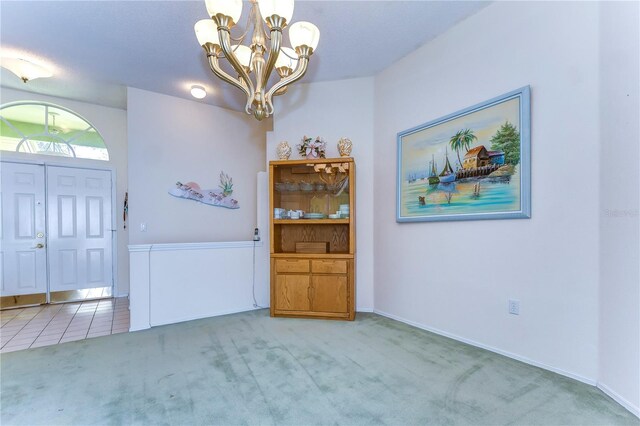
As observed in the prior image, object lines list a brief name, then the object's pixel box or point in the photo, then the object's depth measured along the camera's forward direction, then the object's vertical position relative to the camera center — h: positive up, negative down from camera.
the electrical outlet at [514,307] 2.20 -0.74
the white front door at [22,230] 3.86 -0.27
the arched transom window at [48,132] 3.94 +1.12
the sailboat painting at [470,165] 2.18 +0.39
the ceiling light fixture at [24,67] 2.93 +1.50
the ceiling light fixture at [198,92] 3.62 +1.51
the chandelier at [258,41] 1.59 +1.03
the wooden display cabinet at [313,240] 3.22 -0.37
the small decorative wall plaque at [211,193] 3.95 +0.25
